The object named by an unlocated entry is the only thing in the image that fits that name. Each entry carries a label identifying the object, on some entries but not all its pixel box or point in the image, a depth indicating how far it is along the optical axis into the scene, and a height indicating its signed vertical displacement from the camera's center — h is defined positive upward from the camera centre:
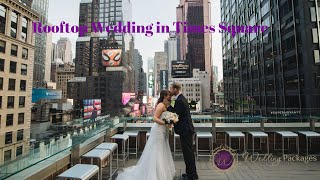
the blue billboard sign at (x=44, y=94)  40.51 +1.10
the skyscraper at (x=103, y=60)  72.81 +17.45
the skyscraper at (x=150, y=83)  94.35 +7.56
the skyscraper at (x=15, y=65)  24.92 +4.51
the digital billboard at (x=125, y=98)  69.02 +0.33
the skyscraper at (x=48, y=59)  144.75 +30.10
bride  3.82 -1.12
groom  3.92 -0.59
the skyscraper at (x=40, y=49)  106.03 +29.39
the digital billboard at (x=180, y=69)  97.38 +14.24
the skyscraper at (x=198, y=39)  162.88 +48.22
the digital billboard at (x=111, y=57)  56.09 +11.75
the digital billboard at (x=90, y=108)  48.66 -2.20
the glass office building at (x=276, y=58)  20.06 +5.13
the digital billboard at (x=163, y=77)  169.93 +19.06
